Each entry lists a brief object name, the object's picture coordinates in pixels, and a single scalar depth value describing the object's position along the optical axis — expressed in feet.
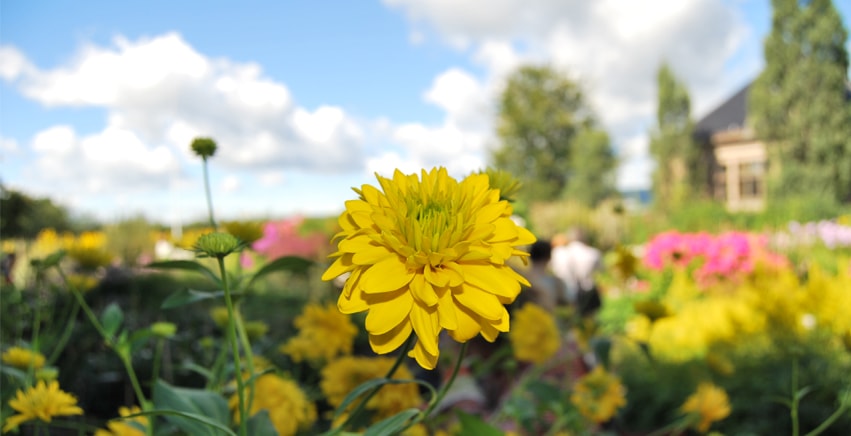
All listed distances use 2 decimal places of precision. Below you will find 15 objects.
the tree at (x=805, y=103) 48.91
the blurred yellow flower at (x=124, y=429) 2.41
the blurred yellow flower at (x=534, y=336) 3.60
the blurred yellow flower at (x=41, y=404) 2.11
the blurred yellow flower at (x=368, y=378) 2.63
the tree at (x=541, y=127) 84.12
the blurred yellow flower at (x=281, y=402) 2.42
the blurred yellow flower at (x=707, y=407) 3.95
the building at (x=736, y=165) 57.31
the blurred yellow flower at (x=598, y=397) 3.72
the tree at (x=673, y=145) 58.23
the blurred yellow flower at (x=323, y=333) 3.06
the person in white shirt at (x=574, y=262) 12.49
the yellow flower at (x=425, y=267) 1.44
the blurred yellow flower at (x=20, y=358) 2.65
